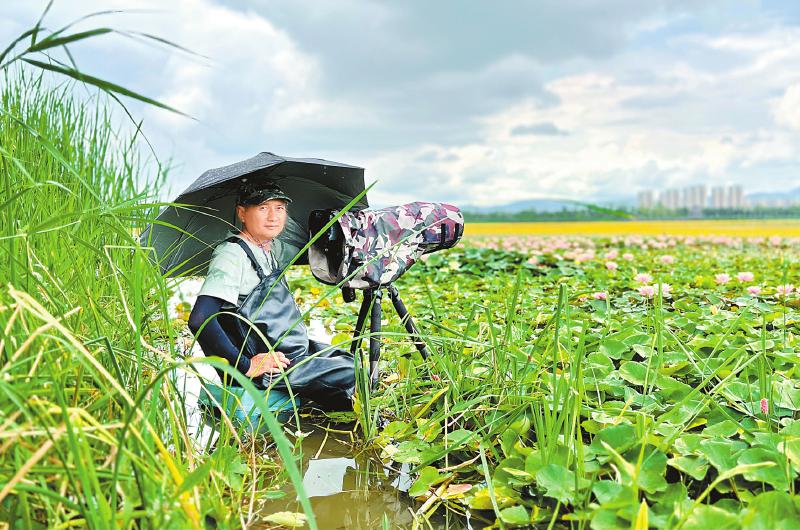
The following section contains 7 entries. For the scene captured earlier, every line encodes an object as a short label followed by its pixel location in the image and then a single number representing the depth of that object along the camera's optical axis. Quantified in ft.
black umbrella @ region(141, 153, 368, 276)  5.95
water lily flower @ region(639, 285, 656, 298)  8.20
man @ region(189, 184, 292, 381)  5.83
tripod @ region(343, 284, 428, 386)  6.13
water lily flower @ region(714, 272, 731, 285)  10.79
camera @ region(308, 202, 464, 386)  6.03
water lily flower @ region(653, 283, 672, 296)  10.16
